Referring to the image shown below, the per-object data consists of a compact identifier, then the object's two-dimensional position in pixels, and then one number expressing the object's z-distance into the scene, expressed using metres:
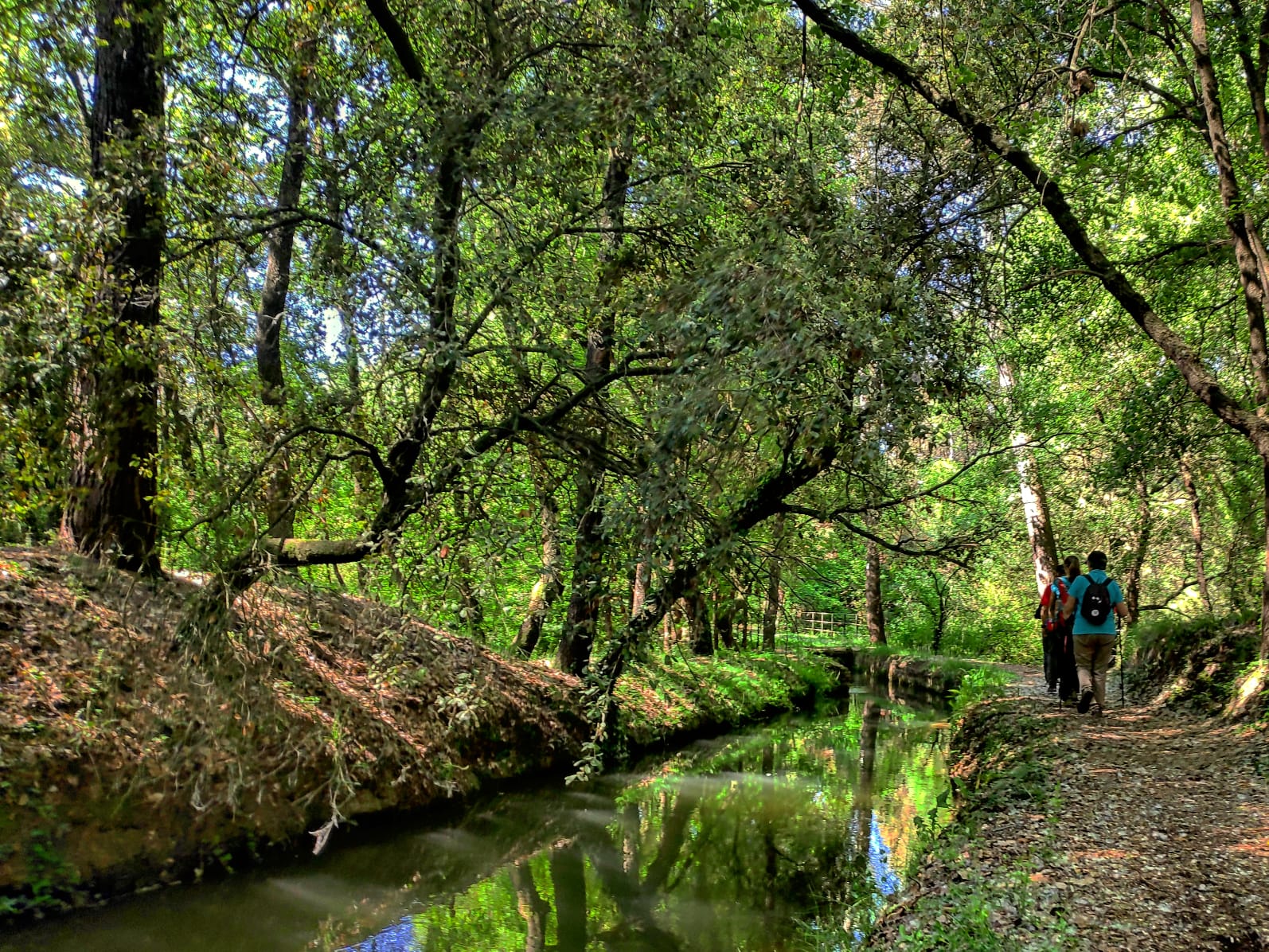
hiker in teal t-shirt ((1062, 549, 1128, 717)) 8.75
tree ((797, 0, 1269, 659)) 7.47
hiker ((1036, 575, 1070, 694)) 10.22
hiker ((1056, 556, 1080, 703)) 10.59
